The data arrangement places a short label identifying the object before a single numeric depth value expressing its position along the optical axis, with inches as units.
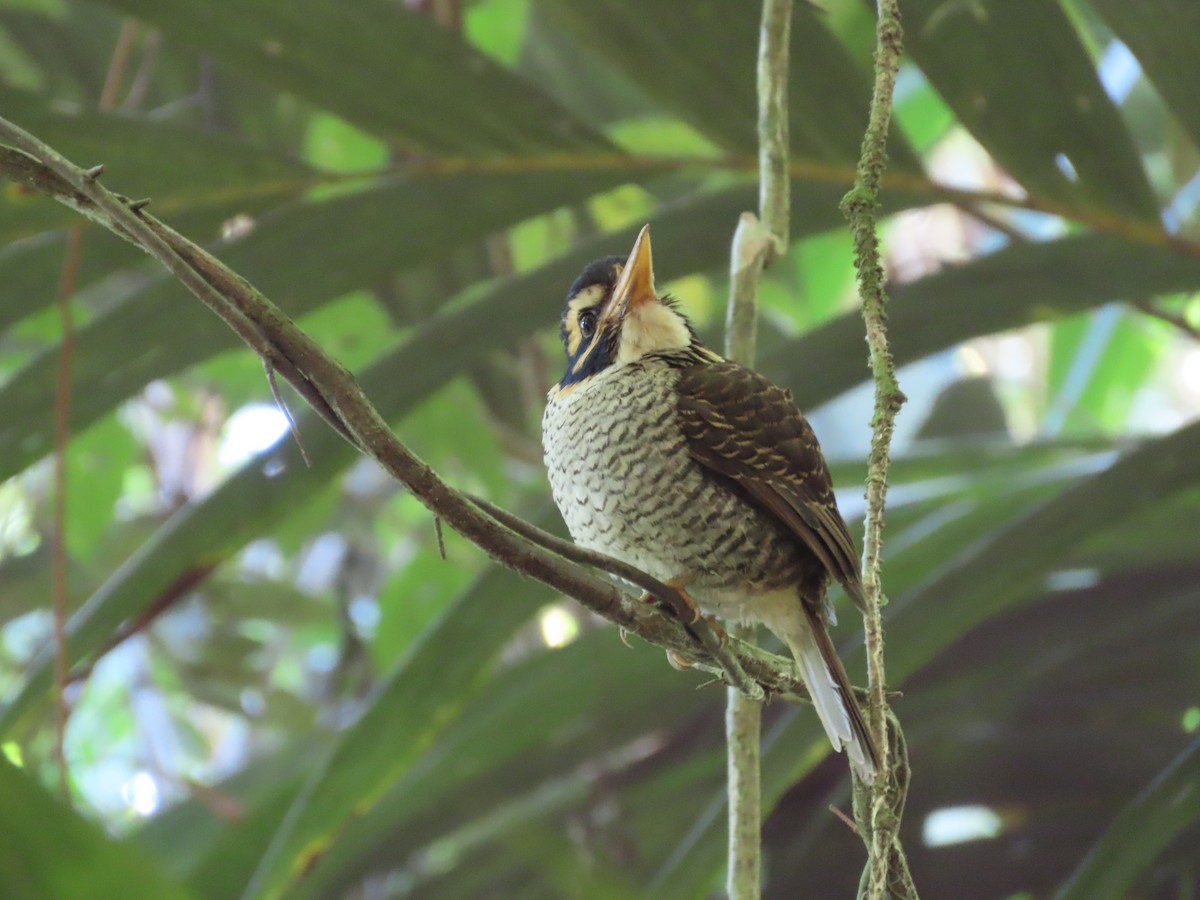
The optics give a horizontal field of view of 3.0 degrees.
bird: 272.2
